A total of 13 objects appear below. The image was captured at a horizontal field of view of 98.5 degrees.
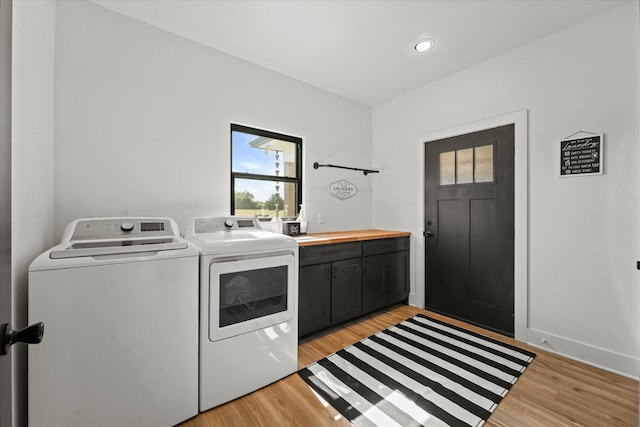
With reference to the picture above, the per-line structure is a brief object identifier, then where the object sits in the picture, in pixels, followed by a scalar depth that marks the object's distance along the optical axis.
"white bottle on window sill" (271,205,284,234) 2.70
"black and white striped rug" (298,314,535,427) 1.59
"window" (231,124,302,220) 2.72
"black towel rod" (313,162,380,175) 3.22
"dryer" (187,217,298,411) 1.63
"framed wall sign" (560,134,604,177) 2.06
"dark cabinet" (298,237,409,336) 2.43
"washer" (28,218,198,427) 1.20
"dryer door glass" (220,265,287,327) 1.71
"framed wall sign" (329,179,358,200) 3.41
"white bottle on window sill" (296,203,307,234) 2.94
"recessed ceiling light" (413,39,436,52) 2.38
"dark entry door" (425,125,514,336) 2.58
